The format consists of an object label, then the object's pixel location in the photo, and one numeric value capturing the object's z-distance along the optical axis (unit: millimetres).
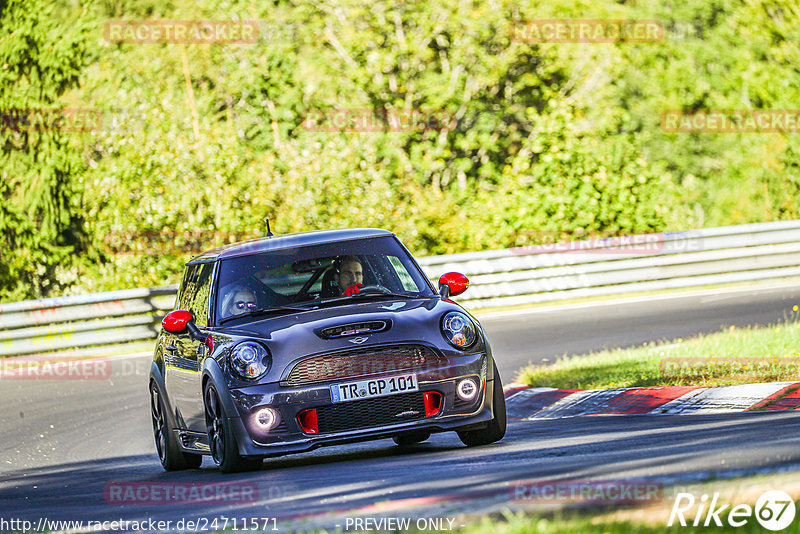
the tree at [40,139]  48844
